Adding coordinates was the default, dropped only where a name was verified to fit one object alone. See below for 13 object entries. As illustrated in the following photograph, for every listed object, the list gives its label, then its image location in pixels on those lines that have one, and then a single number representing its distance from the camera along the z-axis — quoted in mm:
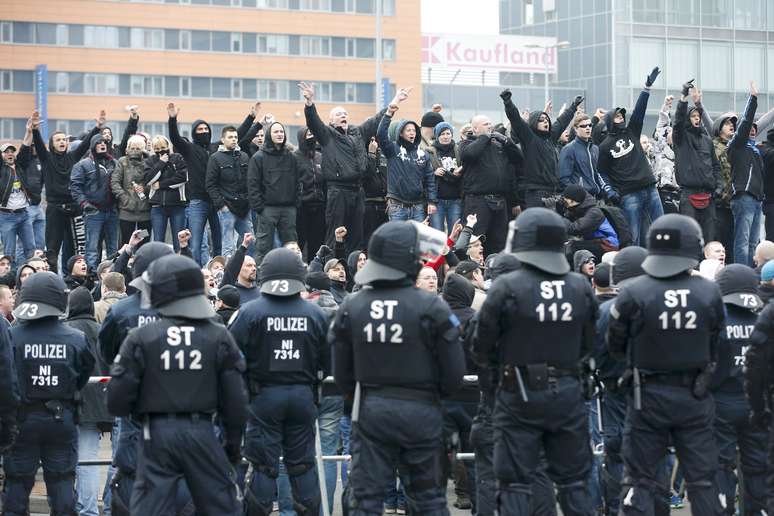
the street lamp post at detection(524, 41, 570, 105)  66500
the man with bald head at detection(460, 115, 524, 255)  17578
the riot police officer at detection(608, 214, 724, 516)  10188
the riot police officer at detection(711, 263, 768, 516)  11133
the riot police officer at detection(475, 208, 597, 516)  9773
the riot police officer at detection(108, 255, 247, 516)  9445
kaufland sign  86125
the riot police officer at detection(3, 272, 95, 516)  11031
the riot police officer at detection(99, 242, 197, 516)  10977
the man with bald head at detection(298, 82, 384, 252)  17703
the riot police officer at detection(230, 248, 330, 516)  10914
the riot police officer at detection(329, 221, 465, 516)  9531
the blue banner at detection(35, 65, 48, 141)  79625
